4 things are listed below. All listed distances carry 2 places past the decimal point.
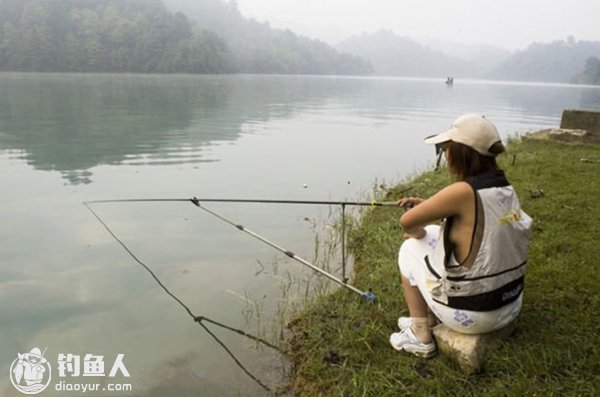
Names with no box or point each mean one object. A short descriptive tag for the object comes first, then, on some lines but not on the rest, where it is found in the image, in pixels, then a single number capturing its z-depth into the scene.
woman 3.00
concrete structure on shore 13.13
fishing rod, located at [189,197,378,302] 4.62
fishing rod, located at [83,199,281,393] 4.28
